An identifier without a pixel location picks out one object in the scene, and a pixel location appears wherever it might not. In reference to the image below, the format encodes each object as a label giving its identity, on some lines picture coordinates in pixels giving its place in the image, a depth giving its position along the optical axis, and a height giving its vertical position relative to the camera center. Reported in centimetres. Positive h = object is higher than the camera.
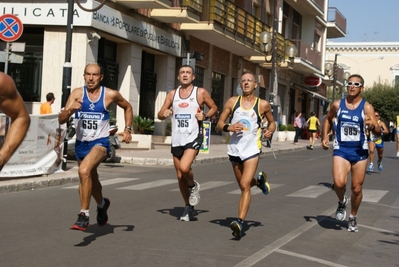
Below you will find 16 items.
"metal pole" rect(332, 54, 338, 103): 4635 +296
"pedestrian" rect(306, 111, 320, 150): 3525 -29
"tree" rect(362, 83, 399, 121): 8019 +270
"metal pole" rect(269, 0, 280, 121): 3297 +295
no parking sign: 1495 +160
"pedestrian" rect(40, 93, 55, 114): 1792 +4
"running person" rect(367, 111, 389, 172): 1988 -66
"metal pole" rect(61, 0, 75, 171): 1622 +86
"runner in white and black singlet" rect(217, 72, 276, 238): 855 -13
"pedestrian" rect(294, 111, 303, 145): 3875 -35
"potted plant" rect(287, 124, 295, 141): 4506 -79
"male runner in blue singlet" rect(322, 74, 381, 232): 905 -24
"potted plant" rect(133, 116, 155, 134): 2591 -42
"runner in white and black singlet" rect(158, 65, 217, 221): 923 -4
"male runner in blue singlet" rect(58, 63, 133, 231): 799 -15
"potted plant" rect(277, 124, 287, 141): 4336 -84
